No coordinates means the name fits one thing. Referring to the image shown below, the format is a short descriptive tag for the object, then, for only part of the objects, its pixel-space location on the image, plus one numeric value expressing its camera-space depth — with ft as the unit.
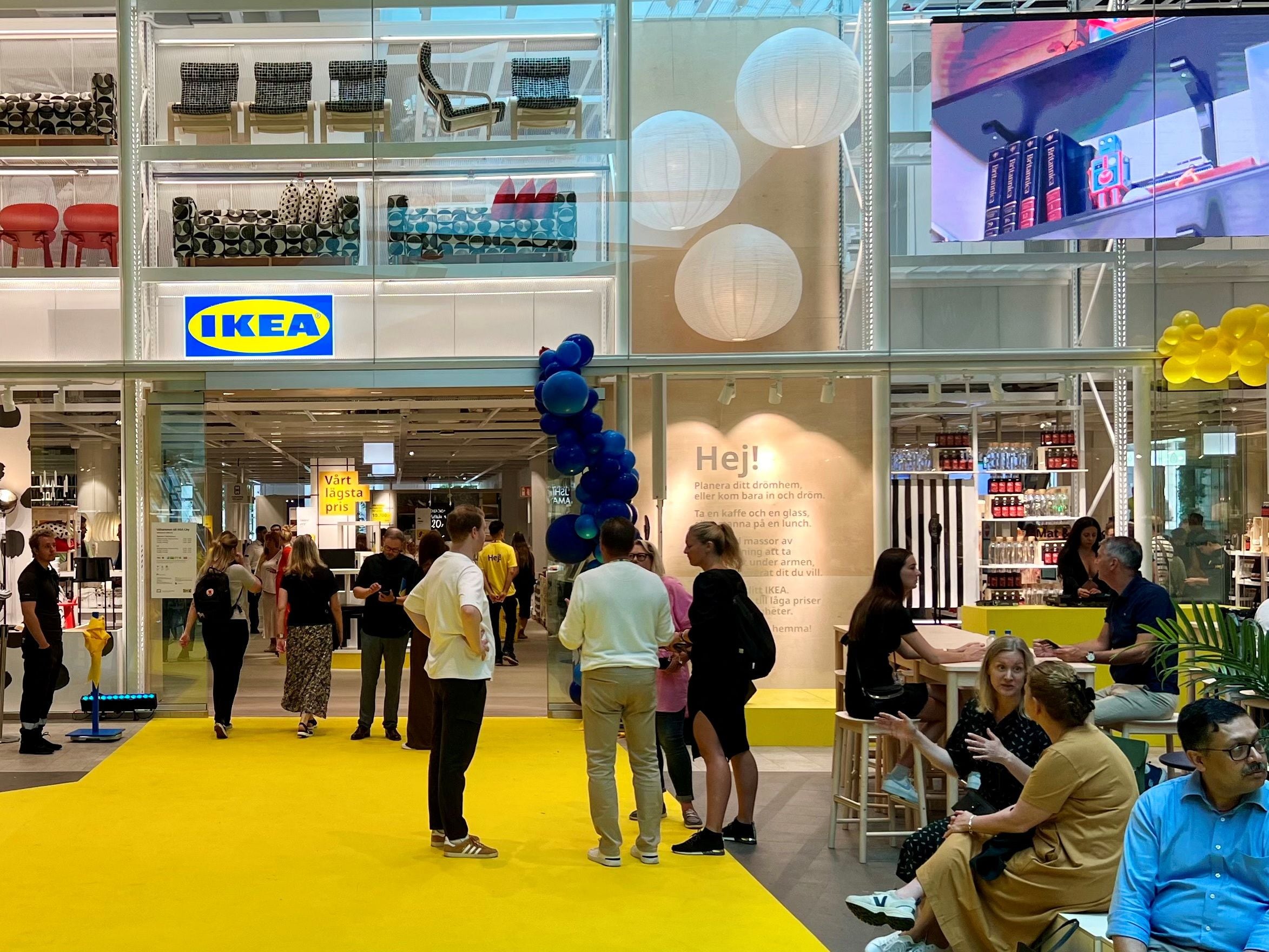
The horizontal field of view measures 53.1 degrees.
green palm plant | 12.23
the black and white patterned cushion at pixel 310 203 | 31.83
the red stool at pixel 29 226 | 31.76
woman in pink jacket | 19.72
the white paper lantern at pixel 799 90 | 29.32
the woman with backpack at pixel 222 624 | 27.68
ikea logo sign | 31.24
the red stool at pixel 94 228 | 31.37
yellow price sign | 44.42
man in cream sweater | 17.37
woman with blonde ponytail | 18.39
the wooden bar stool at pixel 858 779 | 18.21
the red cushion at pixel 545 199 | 31.35
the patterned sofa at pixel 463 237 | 31.45
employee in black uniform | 25.29
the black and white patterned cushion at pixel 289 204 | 31.86
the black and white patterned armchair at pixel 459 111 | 31.63
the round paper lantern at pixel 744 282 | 29.60
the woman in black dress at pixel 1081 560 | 28.43
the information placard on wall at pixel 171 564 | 30.78
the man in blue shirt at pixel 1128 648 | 19.04
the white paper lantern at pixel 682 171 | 30.01
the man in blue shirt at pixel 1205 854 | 9.60
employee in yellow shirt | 39.63
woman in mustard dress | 11.87
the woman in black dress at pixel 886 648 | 18.40
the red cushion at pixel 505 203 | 31.50
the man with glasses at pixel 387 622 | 27.12
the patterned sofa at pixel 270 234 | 31.60
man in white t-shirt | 17.92
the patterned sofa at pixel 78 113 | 31.48
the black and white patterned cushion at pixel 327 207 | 31.81
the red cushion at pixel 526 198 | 31.48
